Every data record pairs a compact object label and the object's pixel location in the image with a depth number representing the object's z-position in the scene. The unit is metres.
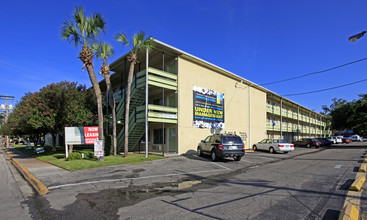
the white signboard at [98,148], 13.30
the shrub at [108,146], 17.45
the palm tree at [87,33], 13.40
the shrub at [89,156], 15.52
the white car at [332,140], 36.81
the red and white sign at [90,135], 15.57
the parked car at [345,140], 44.41
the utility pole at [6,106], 45.83
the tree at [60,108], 16.50
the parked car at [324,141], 33.81
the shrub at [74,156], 15.04
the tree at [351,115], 30.23
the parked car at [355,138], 55.10
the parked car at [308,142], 30.79
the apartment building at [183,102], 17.56
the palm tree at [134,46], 15.03
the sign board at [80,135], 15.60
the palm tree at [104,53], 15.59
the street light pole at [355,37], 8.50
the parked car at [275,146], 20.09
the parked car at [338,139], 40.81
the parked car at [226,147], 13.25
